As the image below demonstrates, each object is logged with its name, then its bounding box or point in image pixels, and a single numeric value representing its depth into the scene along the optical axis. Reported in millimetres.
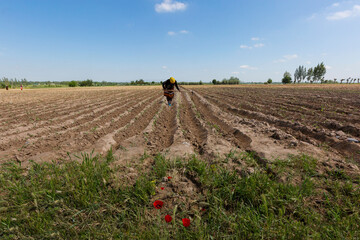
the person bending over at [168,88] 9049
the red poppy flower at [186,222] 1597
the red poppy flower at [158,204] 1883
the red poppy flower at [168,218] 1701
